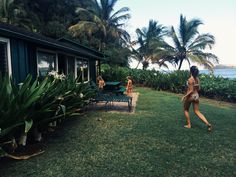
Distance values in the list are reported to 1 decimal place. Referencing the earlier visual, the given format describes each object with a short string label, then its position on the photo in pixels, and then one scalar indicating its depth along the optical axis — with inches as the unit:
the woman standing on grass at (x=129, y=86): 507.5
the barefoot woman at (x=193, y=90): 229.8
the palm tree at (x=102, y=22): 999.0
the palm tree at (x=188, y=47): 927.7
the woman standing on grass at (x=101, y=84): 485.1
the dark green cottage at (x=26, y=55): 213.8
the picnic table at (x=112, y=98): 319.5
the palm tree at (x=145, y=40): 1296.8
